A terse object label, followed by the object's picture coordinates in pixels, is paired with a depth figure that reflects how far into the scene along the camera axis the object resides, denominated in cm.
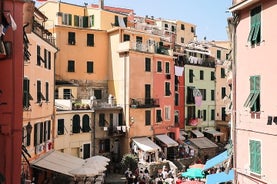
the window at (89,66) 4150
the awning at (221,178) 2053
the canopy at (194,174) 2770
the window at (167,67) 4341
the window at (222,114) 5438
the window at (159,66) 4234
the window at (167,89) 4350
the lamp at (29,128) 2141
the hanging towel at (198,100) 4888
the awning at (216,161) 2461
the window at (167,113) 4319
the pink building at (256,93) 1566
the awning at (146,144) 3753
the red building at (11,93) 1428
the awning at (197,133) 4897
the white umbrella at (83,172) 2288
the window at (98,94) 4178
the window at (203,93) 5156
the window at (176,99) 4764
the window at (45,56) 2664
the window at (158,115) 4194
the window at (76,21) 4459
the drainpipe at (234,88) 1875
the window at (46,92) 2709
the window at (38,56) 2435
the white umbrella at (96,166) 2518
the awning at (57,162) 2233
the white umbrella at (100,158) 2786
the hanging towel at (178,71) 4458
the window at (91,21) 4531
